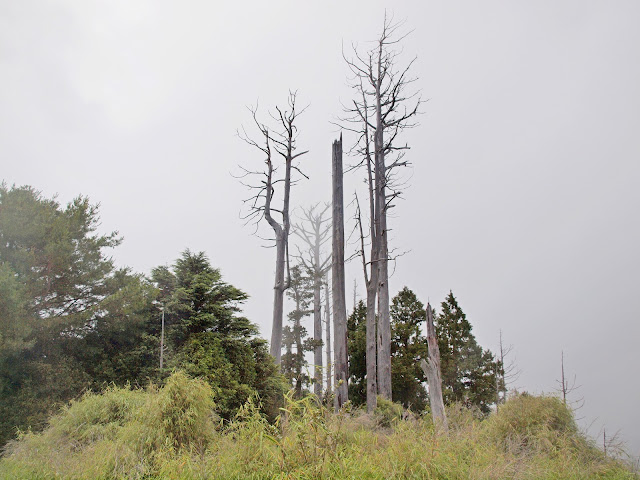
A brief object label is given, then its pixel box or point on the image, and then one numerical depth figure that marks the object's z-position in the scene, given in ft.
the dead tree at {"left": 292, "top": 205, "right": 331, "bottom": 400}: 78.23
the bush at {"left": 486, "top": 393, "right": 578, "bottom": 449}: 25.76
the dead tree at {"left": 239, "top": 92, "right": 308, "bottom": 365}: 51.39
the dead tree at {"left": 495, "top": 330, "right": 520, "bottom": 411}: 58.49
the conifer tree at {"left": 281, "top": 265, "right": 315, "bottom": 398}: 63.26
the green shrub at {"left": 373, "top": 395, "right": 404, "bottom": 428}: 35.04
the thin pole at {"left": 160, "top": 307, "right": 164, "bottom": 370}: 38.62
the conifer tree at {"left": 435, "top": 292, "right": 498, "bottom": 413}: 58.44
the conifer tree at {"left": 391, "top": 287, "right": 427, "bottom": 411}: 55.11
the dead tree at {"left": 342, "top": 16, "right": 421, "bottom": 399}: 46.37
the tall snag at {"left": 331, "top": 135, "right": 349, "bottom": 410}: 38.68
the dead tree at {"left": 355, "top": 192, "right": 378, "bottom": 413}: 41.35
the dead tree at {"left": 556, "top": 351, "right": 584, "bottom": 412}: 38.37
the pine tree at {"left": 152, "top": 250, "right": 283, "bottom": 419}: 36.19
